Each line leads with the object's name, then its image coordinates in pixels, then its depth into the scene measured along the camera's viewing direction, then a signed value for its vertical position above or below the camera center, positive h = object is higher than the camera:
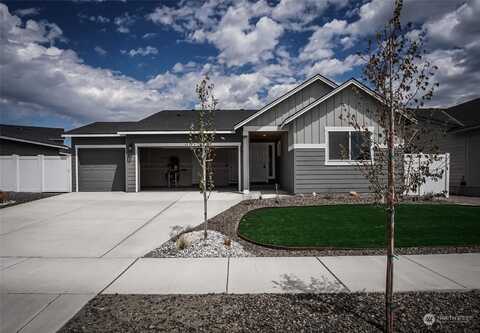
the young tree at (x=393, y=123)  2.46 +0.44
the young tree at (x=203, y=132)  5.26 +0.72
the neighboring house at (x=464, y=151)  12.34 +0.67
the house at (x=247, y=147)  10.71 +0.94
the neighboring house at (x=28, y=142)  15.92 +1.59
